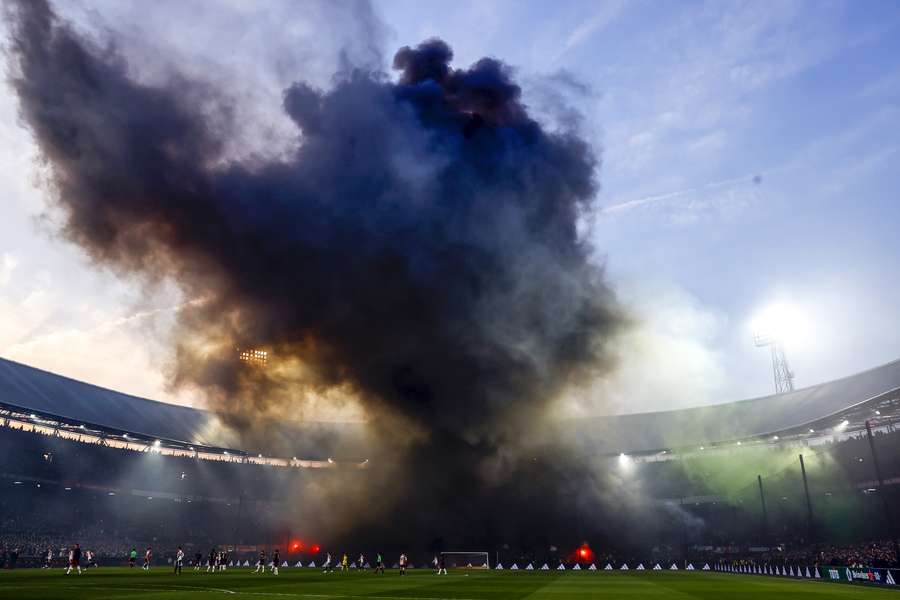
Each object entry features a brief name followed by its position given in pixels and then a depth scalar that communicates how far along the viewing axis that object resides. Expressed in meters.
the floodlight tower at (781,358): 94.44
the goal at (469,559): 65.50
